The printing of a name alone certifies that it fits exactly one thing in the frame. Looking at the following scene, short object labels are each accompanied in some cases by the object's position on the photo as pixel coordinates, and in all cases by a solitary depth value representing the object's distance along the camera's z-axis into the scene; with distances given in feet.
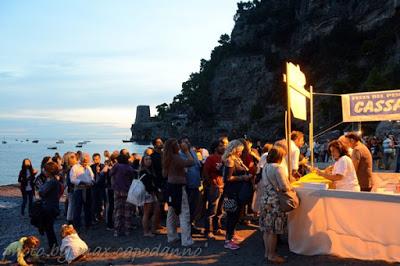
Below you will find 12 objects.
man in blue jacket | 25.13
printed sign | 25.88
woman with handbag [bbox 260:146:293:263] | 20.12
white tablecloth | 18.79
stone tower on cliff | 595.80
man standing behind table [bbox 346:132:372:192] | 22.95
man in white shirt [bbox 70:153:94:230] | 28.66
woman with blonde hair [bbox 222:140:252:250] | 22.85
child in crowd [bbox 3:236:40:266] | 21.72
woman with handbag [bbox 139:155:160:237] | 26.86
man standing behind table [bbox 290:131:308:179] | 24.86
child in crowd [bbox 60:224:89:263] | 22.24
